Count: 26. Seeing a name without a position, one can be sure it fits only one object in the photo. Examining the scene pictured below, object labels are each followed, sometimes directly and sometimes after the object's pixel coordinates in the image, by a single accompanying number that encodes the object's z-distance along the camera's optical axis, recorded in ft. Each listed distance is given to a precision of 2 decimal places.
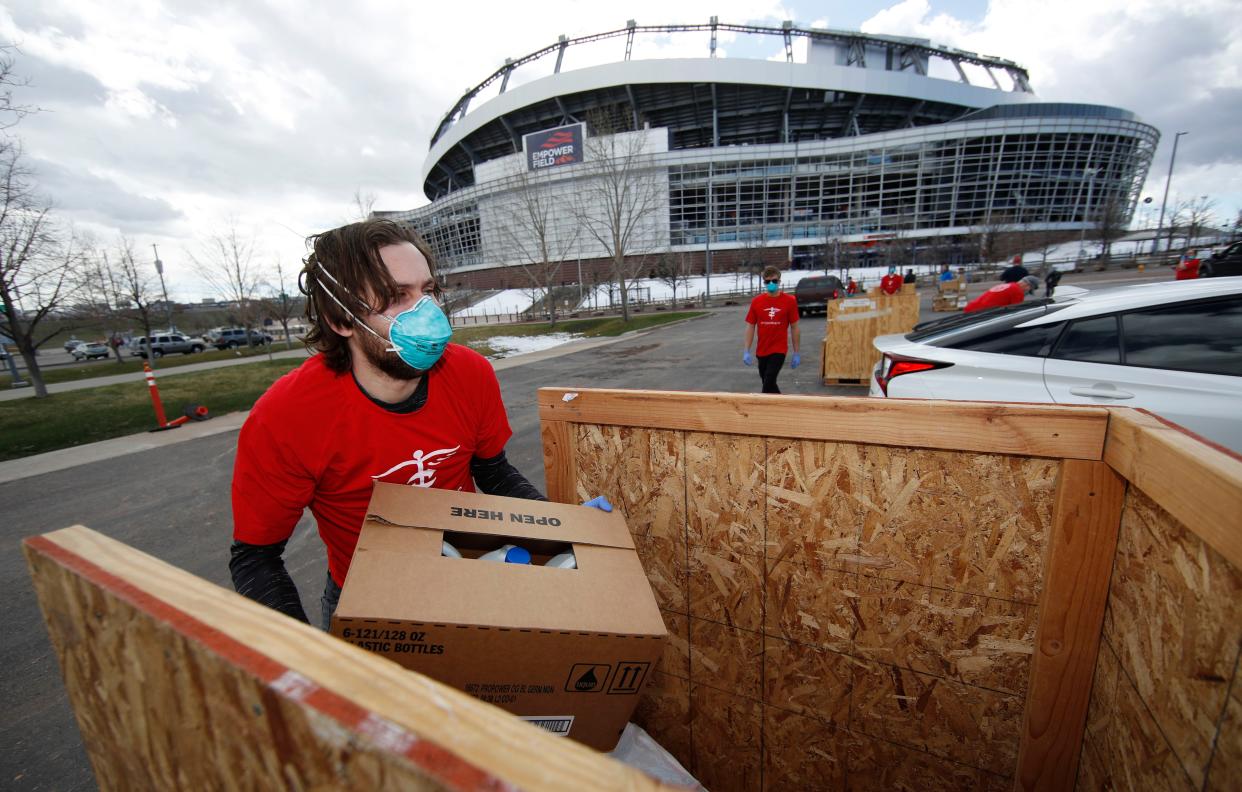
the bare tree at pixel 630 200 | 148.87
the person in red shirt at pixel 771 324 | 21.80
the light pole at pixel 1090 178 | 181.78
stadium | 168.66
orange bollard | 26.53
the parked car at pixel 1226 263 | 27.94
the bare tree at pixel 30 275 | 34.68
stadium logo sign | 167.43
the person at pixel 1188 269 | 37.04
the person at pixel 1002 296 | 21.48
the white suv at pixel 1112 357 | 8.85
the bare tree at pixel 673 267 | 140.36
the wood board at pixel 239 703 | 1.56
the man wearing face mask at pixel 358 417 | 4.78
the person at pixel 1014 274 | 26.96
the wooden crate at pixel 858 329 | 28.12
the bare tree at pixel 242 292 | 79.71
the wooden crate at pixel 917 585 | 3.67
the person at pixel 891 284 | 47.21
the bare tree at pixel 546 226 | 165.03
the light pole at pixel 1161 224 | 113.67
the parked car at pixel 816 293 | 68.18
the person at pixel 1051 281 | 51.11
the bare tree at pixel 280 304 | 92.43
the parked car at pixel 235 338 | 114.13
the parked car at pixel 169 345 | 107.45
